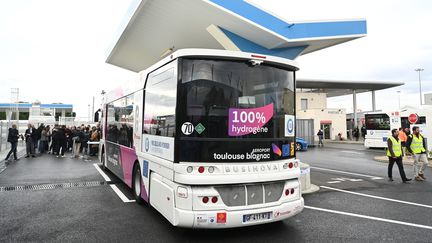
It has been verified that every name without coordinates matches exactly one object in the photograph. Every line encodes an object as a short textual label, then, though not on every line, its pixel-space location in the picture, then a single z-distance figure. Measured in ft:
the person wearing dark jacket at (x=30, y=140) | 49.71
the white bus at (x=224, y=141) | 13.75
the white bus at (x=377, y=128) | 74.95
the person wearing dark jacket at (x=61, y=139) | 54.08
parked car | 72.24
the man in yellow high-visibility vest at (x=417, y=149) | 31.73
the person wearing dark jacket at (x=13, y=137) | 44.09
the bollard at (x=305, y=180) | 26.27
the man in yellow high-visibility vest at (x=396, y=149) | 31.14
